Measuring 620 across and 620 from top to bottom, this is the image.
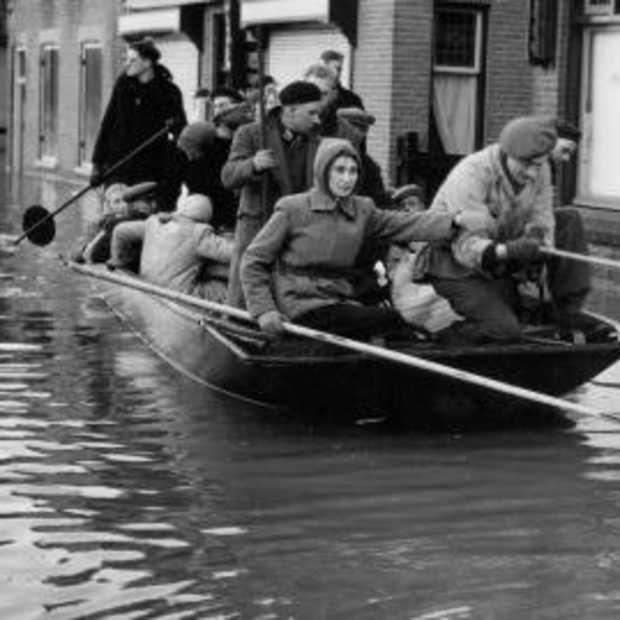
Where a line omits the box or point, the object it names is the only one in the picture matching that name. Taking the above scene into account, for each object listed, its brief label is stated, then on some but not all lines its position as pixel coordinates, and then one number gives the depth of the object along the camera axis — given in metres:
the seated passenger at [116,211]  13.23
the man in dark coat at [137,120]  14.82
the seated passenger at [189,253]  11.46
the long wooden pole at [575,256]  10.05
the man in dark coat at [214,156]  12.77
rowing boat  9.30
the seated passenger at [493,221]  9.63
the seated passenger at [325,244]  9.53
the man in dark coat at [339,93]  13.98
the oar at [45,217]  14.48
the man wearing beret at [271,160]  10.19
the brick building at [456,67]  19.09
